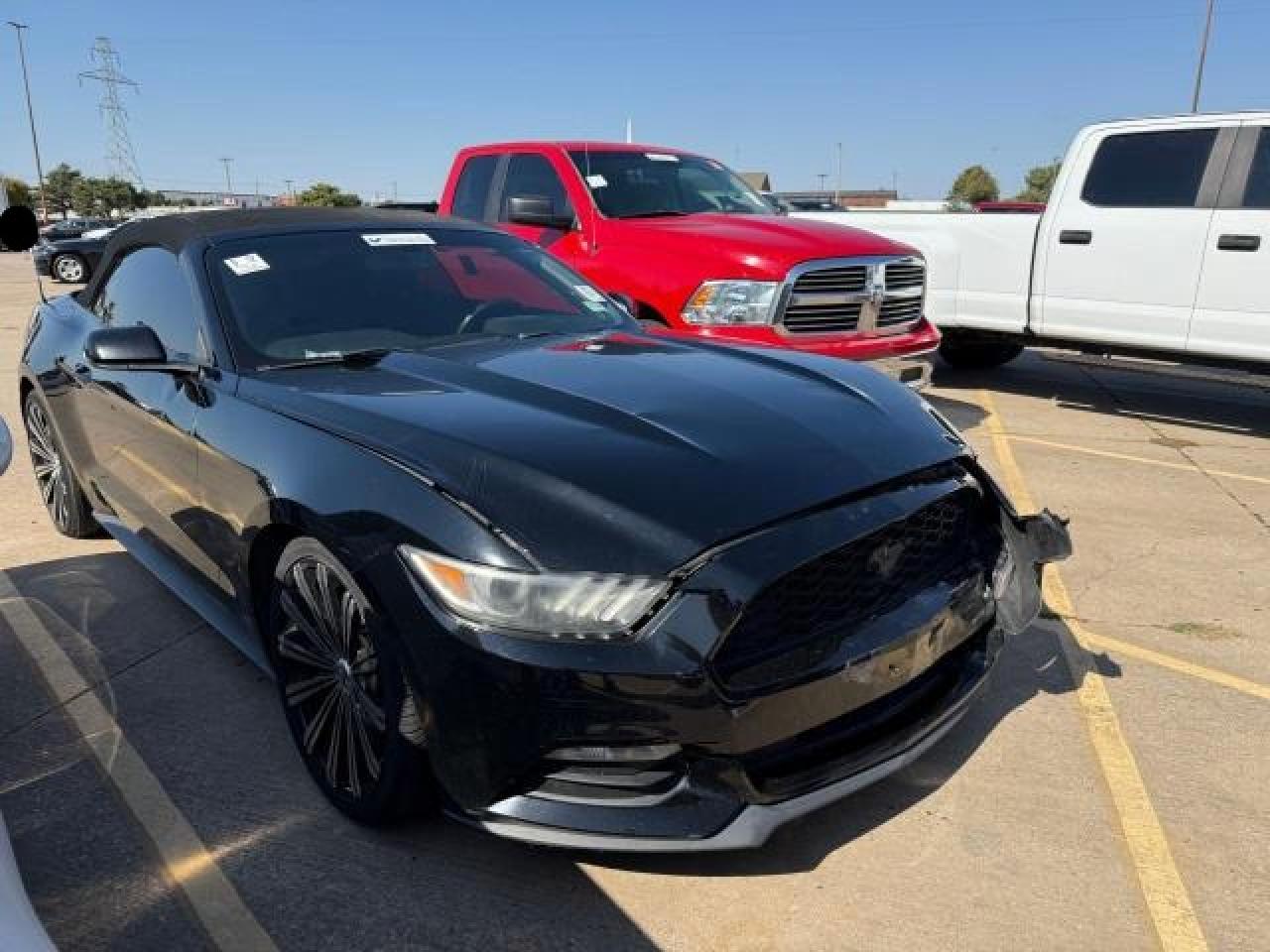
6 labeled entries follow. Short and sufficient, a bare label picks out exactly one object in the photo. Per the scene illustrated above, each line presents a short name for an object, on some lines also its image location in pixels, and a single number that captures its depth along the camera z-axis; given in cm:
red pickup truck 584
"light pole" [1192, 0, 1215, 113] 3359
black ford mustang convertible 213
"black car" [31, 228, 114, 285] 2052
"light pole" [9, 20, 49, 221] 5203
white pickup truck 699
